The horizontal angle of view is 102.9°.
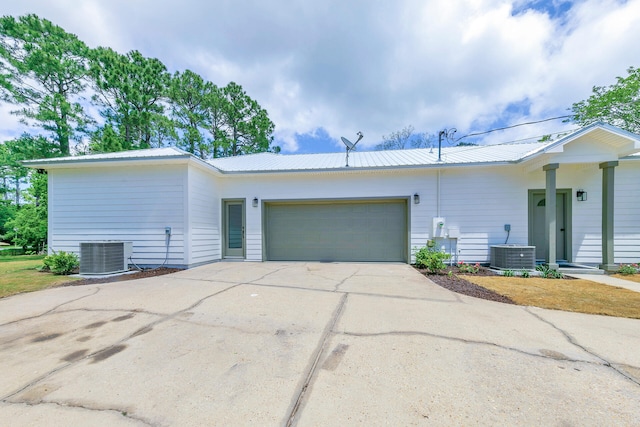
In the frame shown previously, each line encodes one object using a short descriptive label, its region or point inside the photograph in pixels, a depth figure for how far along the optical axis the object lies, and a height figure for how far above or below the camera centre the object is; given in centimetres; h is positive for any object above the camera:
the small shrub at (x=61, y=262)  687 -134
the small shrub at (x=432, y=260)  681 -128
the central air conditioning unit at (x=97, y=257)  664 -116
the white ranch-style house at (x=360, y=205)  744 +27
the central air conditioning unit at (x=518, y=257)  706 -122
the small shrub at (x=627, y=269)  698 -155
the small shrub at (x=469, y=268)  716 -157
